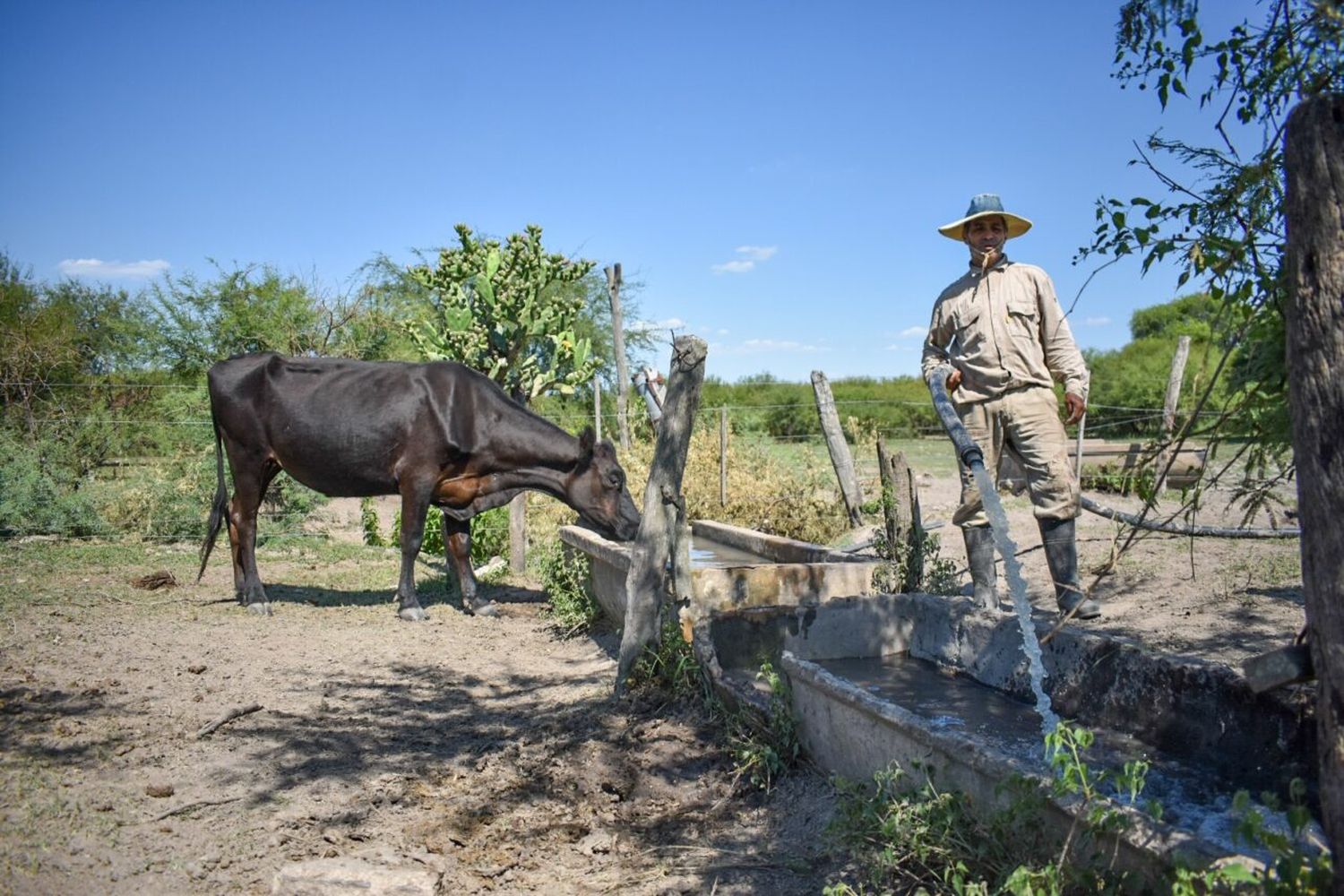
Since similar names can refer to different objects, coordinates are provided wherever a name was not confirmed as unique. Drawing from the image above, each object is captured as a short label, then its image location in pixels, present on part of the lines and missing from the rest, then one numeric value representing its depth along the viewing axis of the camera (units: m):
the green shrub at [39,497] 10.01
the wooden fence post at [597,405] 11.23
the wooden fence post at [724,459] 10.27
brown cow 7.79
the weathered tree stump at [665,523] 4.95
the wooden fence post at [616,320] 15.27
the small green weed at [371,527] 11.26
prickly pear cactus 10.01
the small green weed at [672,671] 4.59
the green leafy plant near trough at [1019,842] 1.99
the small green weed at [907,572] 5.54
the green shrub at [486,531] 9.82
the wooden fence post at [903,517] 5.55
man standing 5.29
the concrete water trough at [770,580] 5.34
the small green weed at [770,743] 3.80
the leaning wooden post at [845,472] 10.05
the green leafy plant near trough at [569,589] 7.07
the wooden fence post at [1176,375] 13.01
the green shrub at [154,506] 10.73
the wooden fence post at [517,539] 9.43
